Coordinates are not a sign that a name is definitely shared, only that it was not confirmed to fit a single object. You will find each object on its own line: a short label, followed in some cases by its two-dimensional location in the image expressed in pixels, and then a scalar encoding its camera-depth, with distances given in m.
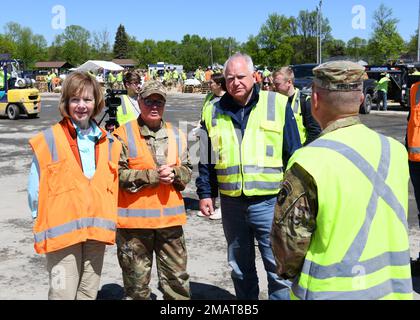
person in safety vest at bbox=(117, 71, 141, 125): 5.65
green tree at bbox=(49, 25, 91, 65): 90.03
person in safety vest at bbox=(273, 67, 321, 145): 5.29
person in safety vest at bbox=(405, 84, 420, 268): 4.84
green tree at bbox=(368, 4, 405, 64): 45.53
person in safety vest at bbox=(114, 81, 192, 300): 3.57
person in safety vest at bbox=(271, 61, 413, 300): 1.85
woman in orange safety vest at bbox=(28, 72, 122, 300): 2.96
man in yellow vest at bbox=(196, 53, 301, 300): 3.52
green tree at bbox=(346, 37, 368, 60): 68.82
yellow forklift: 19.84
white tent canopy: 36.51
